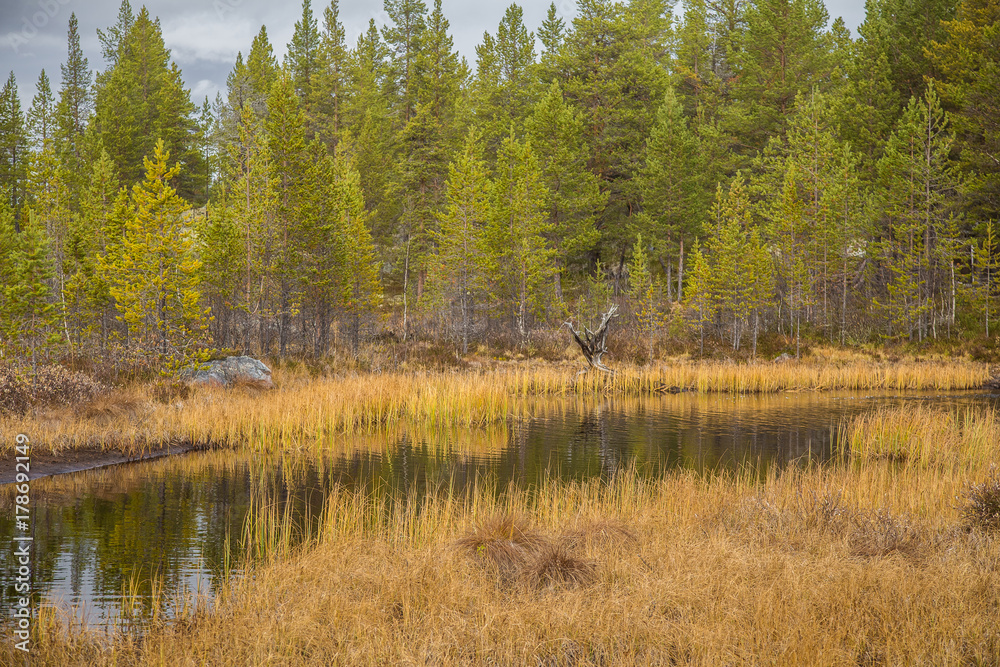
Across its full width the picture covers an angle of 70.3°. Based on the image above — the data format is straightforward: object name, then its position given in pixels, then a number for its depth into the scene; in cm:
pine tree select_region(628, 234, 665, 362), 3772
